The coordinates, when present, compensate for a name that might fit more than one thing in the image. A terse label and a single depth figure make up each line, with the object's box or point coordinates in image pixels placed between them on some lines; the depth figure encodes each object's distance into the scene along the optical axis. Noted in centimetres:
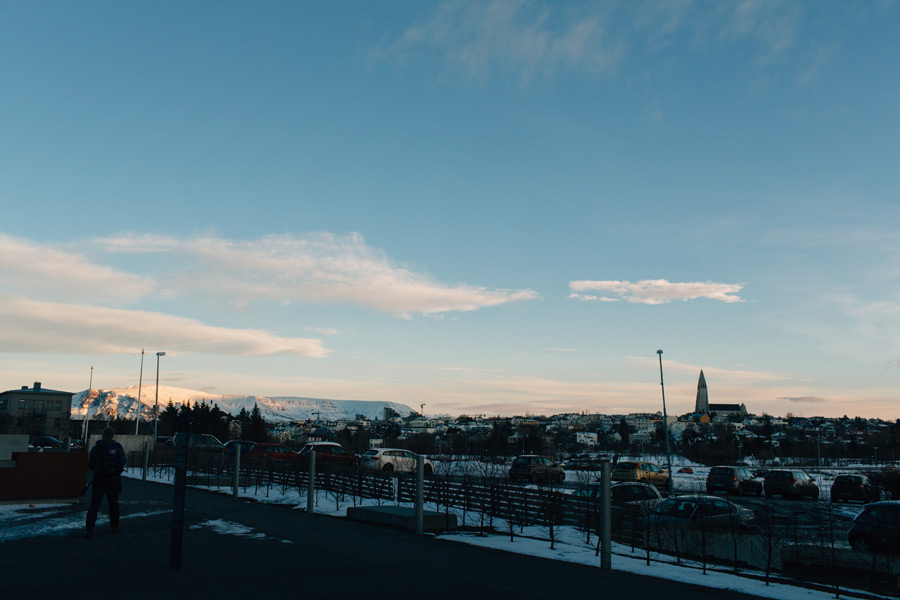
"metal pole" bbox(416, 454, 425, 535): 1416
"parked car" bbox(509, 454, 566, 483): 3306
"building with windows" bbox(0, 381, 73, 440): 11612
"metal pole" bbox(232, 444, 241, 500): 2090
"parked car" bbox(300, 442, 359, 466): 3678
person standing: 1195
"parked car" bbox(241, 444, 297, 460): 3834
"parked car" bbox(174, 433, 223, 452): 5425
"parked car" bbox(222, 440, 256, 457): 4388
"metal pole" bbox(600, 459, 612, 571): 1084
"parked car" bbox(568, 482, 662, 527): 1512
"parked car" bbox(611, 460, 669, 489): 3484
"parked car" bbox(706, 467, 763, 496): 3484
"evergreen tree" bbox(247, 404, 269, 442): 11288
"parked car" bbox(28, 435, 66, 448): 6400
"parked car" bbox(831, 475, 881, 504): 3234
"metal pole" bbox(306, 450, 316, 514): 1792
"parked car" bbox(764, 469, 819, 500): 3356
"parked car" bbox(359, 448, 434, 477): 3550
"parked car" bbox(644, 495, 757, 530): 1573
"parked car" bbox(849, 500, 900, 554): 1441
